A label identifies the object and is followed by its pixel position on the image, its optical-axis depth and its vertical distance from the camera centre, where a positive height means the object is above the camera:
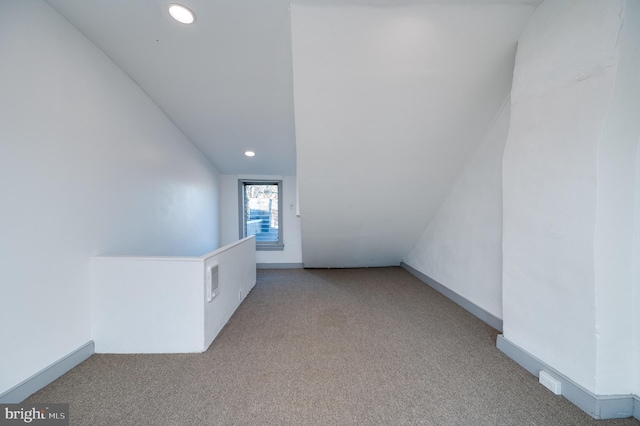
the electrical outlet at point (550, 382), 1.40 -1.10
